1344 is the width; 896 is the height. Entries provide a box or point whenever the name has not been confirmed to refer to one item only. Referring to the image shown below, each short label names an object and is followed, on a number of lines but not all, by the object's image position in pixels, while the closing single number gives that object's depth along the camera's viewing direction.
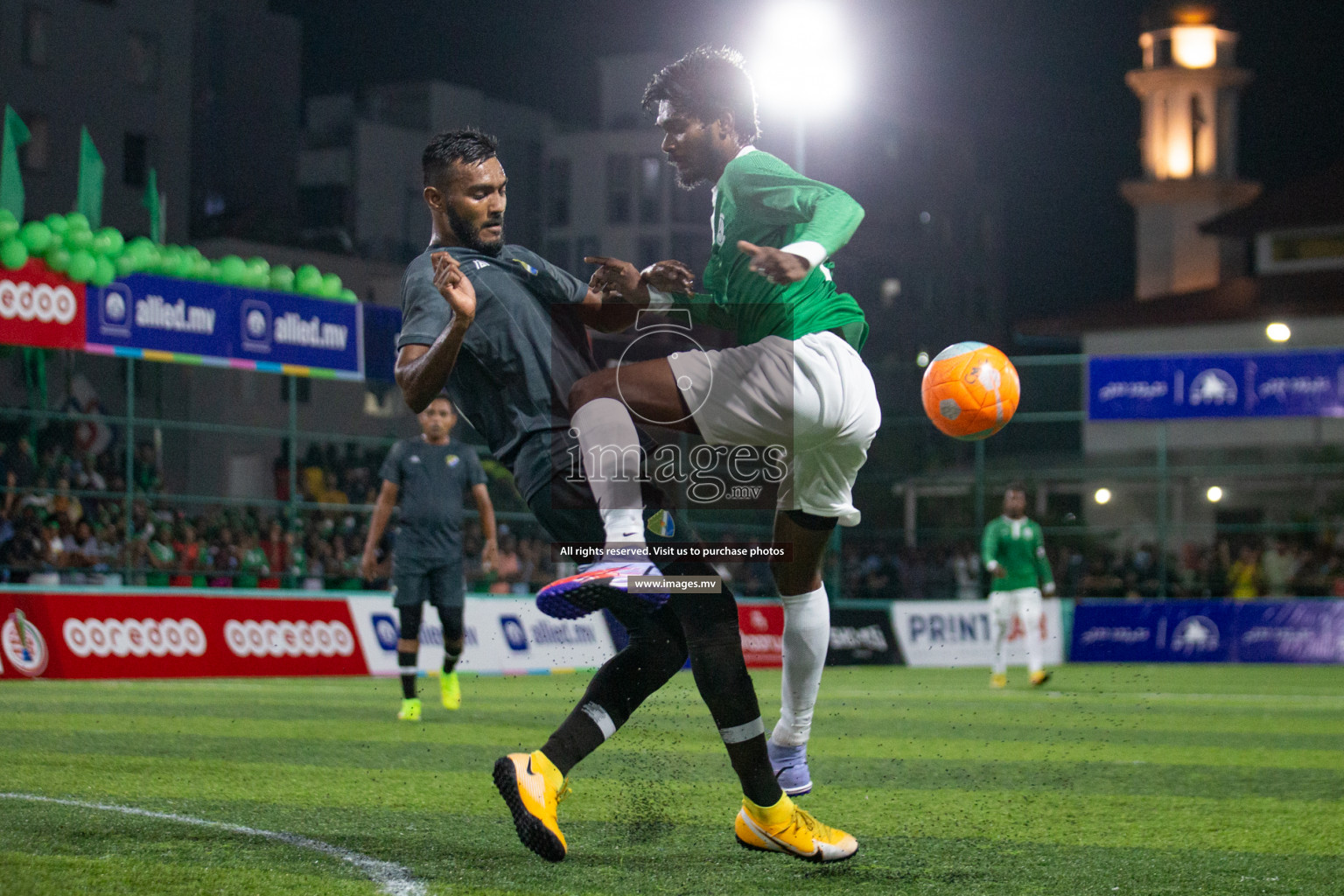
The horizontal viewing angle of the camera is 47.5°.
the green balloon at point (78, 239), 14.88
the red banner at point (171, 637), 14.43
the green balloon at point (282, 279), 17.56
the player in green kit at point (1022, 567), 15.94
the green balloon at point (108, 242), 15.21
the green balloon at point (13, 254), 14.38
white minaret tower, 51.19
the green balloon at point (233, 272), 17.19
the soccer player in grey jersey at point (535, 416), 4.46
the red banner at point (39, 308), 14.53
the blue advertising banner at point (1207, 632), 23.22
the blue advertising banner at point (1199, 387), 25.50
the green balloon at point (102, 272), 15.19
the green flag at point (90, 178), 17.72
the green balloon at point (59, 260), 14.80
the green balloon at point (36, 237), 14.59
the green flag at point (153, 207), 17.97
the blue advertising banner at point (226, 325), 15.54
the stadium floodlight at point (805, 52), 18.62
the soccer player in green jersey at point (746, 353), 4.54
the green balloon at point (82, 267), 14.93
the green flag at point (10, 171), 16.81
